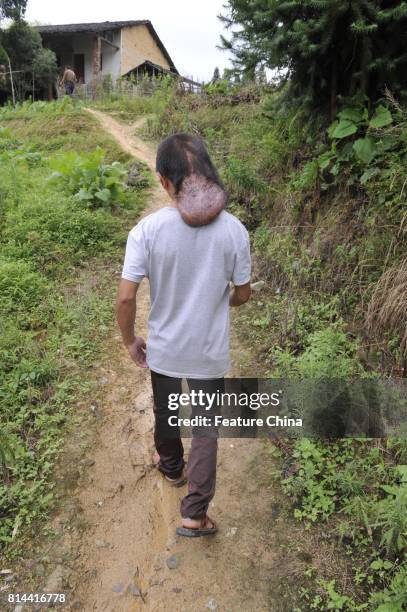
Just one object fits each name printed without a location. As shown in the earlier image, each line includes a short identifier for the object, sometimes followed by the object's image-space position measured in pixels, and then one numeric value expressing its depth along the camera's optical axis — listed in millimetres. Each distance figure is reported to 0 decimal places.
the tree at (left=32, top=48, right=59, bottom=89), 21141
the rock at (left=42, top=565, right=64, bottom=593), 2311
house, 24734
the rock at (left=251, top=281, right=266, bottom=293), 4840
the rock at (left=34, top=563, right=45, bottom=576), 2385
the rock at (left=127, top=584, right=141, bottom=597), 2277
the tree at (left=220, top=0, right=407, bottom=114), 3504
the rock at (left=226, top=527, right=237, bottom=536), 2553
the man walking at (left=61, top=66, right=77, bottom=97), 17703
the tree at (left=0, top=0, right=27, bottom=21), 19375
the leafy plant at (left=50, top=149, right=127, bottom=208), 6801
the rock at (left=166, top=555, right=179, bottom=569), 2387
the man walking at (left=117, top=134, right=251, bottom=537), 1903
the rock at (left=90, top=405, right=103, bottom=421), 3427
